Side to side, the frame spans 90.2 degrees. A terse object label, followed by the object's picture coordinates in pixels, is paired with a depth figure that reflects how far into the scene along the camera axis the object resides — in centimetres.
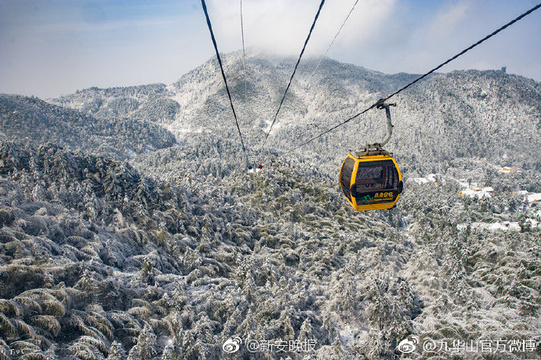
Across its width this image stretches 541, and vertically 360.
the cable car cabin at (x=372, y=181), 1241
